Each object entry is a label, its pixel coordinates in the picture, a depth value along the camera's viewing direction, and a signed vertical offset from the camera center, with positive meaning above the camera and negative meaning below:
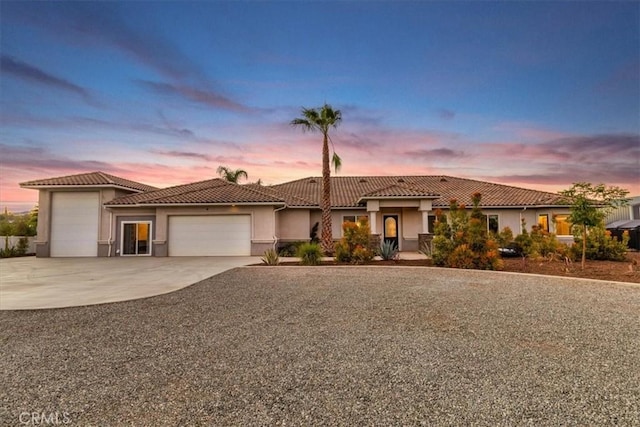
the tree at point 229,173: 33.22 +6.10
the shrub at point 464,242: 12.57 -0.43
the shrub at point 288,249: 19.52 -1.08
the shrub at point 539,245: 14.60 -0.68
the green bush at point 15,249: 20.97 -1.09
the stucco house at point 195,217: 20.22 +0.99
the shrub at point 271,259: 14.59 -1.22
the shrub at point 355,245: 14.70 -0.62
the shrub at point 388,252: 15.35 -0.96
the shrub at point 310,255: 14.60 -1.05
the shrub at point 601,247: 14.55 -0.70
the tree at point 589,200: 12.01 +1.20
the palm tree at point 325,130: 17.48 +5.60
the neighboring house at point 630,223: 21.39 +0.66
